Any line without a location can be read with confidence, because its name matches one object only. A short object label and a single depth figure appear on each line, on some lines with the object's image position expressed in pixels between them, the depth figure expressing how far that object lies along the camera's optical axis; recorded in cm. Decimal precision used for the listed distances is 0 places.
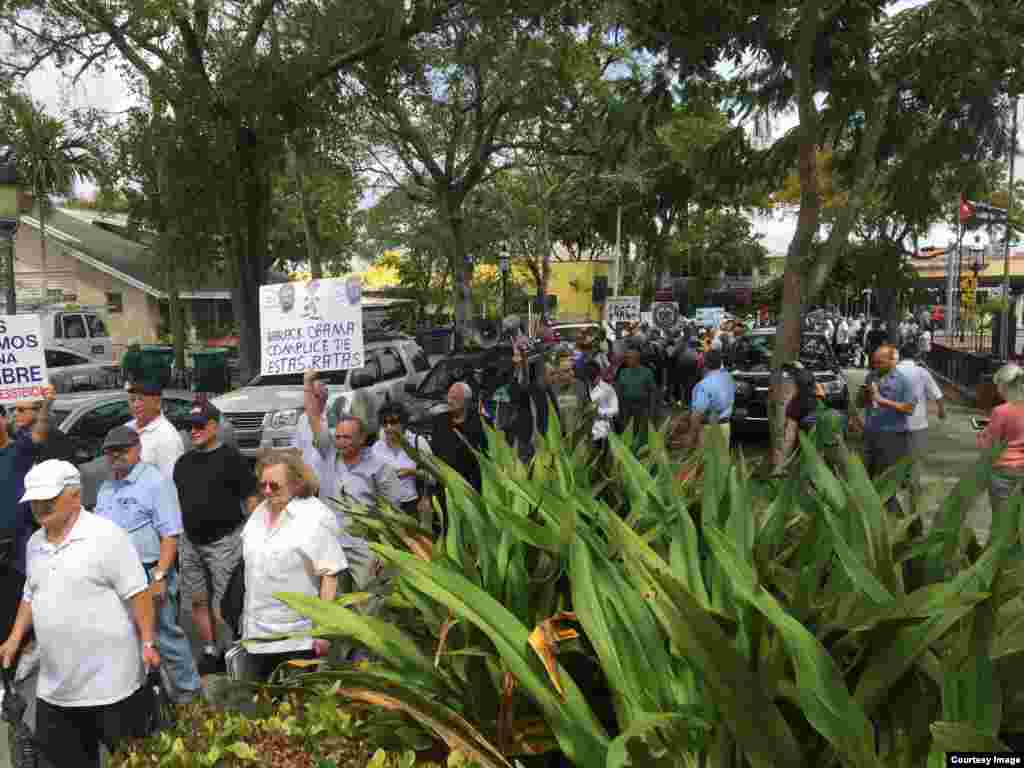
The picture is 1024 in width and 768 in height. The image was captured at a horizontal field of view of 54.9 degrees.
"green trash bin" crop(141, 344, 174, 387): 2663
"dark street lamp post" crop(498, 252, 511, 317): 3218
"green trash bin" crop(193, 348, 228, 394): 2623
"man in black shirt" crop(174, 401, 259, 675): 584
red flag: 2398
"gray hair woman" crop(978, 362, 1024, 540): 648
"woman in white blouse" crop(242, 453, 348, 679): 456
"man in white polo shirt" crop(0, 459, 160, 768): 403
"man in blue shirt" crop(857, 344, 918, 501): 838
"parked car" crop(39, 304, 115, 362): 2761
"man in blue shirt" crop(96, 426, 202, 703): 526
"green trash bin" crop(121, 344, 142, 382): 2406
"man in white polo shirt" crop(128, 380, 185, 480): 646
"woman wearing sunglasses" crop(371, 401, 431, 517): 664
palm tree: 3356
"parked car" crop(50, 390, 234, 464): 1029
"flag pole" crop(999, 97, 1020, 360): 2119
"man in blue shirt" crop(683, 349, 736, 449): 937
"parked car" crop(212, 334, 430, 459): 1309
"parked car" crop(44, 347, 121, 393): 1858
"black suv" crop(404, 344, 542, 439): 1296
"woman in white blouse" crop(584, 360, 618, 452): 984
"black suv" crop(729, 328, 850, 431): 1527
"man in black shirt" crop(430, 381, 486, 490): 727
